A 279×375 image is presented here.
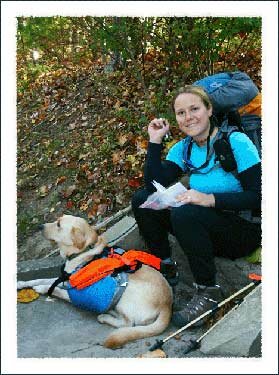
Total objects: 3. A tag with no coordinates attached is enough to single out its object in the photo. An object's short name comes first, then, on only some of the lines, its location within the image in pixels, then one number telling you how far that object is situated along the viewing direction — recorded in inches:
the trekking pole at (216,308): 133.4
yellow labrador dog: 138.2
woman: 140.6
